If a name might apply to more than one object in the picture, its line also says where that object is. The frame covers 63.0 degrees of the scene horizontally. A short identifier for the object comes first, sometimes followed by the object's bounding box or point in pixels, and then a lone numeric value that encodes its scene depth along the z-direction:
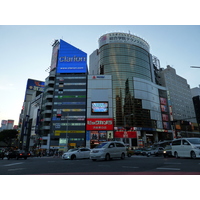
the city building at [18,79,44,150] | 90.69
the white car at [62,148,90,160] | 18.00
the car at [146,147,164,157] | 25.89
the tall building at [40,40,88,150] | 66.12
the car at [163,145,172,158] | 17.95
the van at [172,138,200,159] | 13.14
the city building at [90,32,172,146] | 70.50
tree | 82.83
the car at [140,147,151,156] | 28.42
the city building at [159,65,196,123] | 97.38
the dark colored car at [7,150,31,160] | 23.73
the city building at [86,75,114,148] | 66.25
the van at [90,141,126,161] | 13.42
